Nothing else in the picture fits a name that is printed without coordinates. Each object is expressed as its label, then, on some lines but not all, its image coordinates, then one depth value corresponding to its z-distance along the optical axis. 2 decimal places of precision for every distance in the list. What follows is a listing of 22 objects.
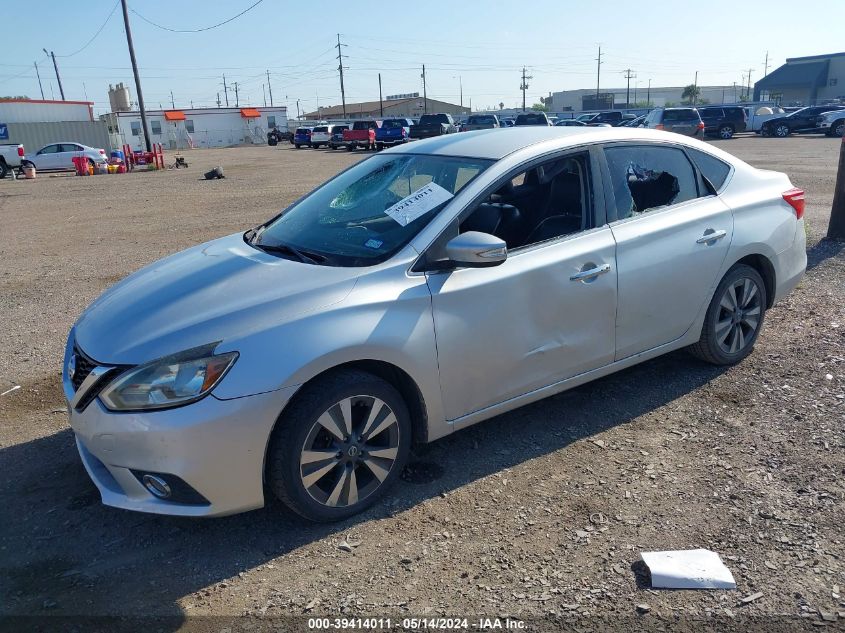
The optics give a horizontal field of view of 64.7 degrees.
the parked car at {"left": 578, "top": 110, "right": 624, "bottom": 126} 34.56
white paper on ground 2.69
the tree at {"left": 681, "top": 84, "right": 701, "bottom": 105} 103.36
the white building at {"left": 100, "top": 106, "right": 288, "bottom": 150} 68.31
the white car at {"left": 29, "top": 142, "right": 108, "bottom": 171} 30.23
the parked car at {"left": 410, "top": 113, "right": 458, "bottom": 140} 36.19
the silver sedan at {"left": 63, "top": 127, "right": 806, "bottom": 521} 2.80
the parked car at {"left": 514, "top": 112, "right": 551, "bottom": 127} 33.56
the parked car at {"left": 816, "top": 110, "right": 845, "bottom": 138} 33.81
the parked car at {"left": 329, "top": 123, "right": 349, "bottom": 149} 42.25
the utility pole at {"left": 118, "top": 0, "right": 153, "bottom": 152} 29.75
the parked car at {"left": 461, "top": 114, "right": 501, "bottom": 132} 35.06
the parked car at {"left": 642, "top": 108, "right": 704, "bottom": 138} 28.36
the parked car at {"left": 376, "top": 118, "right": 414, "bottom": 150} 37.75
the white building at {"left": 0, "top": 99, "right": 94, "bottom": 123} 40.12
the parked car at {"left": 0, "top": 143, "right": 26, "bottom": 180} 28.31
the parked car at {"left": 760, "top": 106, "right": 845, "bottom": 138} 35.41
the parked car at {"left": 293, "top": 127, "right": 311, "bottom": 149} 48.56
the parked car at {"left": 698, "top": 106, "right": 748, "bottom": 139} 35.59
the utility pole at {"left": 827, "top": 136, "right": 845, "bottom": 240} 8.05
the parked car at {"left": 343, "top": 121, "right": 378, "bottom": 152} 39.59
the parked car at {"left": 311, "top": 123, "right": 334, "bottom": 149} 46.75
